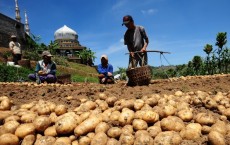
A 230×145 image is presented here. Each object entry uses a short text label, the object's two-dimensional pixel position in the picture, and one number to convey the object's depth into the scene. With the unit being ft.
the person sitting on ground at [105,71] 15.38
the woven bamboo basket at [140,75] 12.90
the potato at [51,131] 6.19
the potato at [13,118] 6.80
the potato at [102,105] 7.74
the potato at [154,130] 5.67
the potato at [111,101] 8.09
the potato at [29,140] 5.75
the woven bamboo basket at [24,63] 31.80
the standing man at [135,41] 14.23
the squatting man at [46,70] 16.17
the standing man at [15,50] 27.25
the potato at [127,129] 5.80
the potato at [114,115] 6.58
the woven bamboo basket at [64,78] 19.45
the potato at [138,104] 7.02
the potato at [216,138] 5.08
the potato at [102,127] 5.91
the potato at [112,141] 5.45
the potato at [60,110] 7.42
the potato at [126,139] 5.46
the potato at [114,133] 5.79
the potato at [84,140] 5.67
